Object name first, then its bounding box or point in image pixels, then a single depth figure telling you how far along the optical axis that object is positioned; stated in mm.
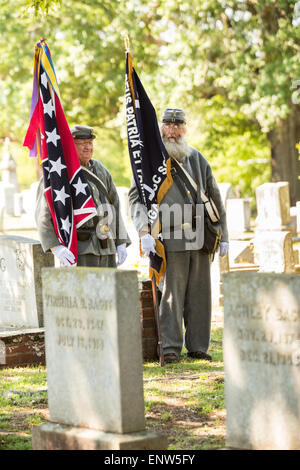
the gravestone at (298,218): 14477
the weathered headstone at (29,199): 27500
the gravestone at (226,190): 18266
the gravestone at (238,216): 19812
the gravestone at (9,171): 33694
